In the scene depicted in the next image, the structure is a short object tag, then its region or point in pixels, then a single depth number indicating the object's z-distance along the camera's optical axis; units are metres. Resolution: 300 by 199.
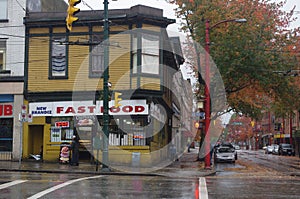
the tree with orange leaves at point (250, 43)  28.91
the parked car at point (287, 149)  59.39
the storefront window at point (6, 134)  27.41
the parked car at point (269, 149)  69.96
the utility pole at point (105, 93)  21.03
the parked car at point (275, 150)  66.43
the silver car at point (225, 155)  36.28
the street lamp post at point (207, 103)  24.63
